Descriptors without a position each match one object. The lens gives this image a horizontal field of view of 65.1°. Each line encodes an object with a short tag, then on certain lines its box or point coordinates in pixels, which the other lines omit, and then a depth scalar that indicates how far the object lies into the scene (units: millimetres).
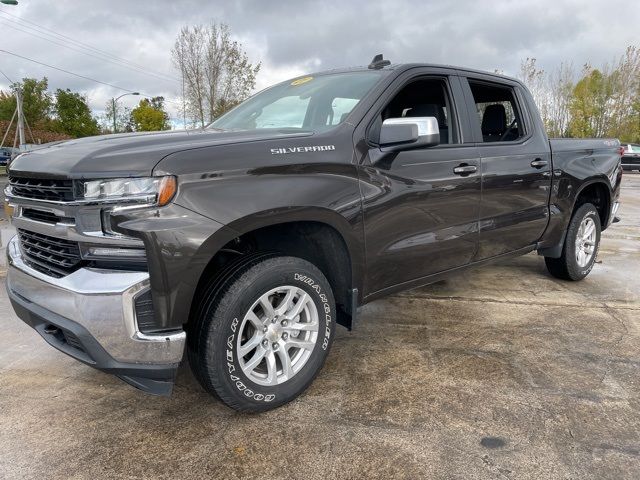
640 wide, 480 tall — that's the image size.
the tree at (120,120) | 52650
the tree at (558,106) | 34659
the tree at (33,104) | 44781
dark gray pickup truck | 2109
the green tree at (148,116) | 46125
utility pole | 31328
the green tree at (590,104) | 35062
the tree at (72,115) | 48312
